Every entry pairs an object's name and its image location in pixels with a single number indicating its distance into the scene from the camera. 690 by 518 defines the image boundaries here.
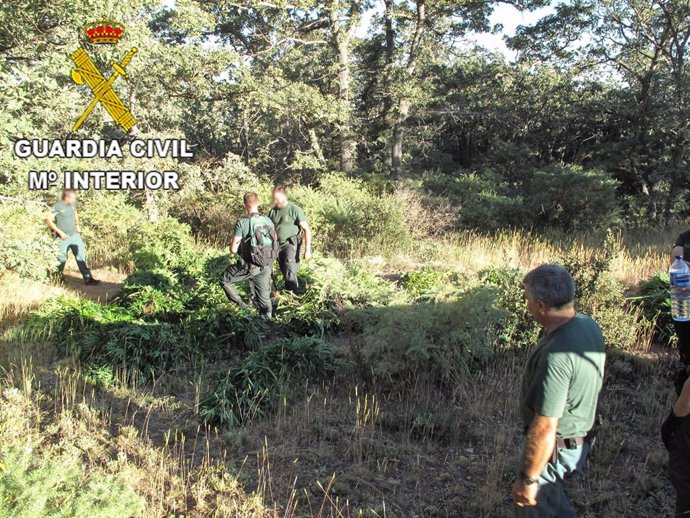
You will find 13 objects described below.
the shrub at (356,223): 10.83
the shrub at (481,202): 13.66
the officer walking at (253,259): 6.09
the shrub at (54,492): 2.27
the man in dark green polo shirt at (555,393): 2.12
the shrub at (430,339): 4.52
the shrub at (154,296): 6.45
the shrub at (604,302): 5.31
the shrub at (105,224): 11.42
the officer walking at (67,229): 8.29
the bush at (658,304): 5.78
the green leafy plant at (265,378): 4.19
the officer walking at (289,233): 6.75
